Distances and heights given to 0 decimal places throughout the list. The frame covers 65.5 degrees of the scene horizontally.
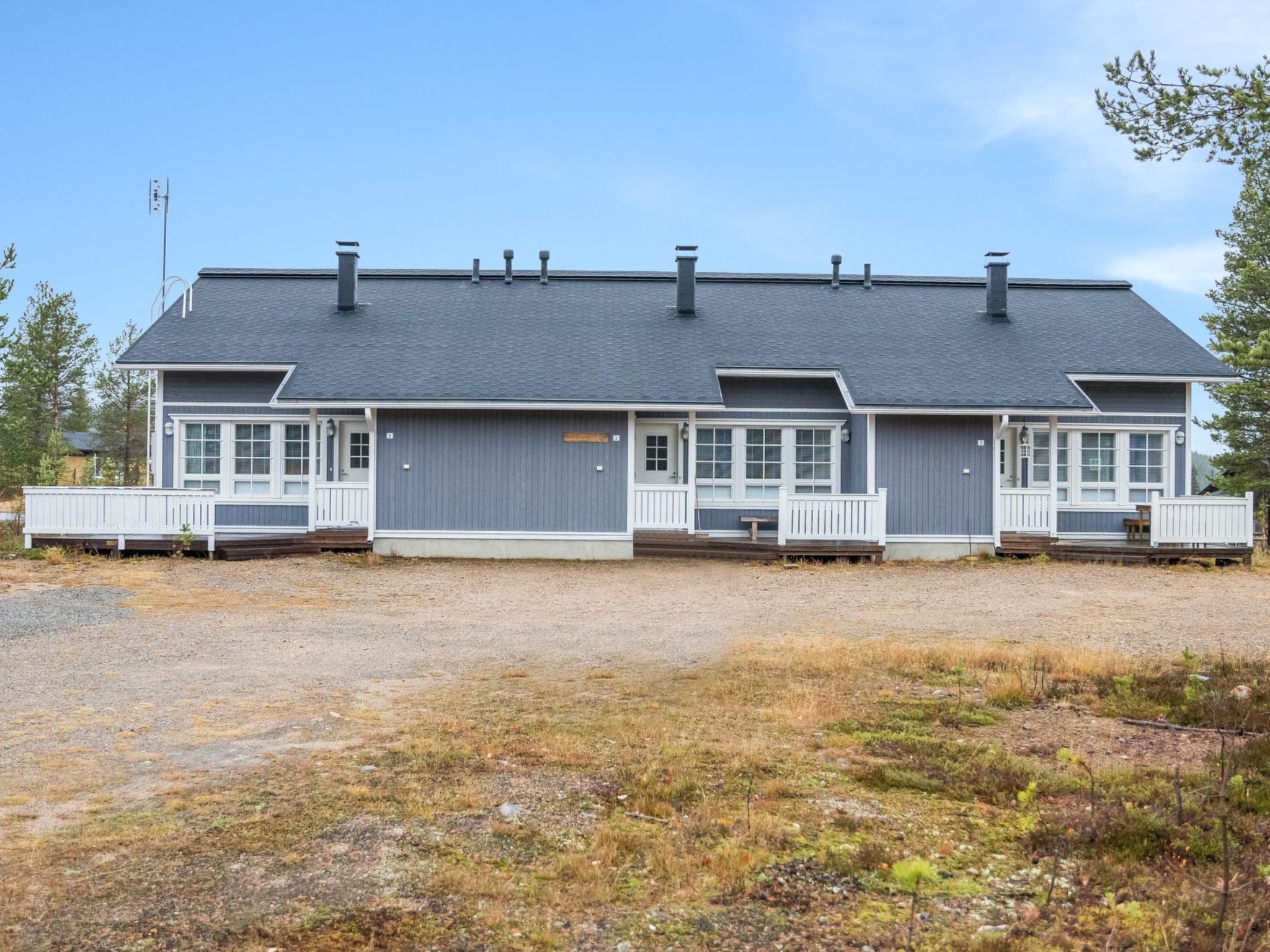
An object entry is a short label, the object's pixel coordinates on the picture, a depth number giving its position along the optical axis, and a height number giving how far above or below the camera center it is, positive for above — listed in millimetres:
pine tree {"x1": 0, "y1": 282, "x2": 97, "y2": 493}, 40094 +4158
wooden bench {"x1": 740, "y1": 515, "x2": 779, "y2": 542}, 18469 -686
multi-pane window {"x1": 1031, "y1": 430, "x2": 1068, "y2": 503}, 19750 +495
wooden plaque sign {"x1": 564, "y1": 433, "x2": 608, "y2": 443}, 18406 +866
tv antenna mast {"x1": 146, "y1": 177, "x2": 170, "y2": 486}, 20047 +4069
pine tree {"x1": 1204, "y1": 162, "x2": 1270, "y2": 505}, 30625 +4874
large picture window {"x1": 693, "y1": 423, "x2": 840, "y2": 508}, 19531 +447
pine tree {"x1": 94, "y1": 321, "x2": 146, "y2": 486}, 43531 +3248
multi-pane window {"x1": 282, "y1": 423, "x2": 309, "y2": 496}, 19609 +434
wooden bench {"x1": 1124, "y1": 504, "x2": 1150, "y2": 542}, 19297 -832
